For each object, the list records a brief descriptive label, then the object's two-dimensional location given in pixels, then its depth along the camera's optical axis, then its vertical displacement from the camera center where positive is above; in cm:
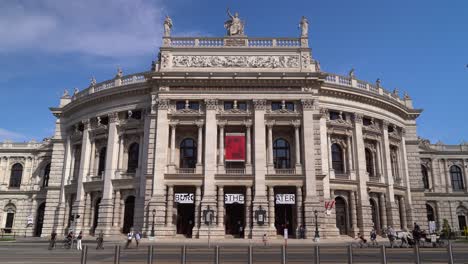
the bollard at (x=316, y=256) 1399 -121
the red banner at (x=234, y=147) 4184 +765
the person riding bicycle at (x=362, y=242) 3112 -166
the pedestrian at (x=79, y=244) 3064 -194
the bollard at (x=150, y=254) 1422 -122
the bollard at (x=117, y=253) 1431 -124
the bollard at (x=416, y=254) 1362 -108
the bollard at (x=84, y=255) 1395 -125
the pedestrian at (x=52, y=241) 2910 -170
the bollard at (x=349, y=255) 1362 -115
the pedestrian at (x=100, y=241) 2912 -160
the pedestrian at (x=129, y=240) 3058 -158
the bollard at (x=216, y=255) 1417 -124
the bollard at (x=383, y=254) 1341 -108
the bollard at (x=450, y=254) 1332 -107
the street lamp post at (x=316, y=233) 3744 -113
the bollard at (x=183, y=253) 1420 -117
